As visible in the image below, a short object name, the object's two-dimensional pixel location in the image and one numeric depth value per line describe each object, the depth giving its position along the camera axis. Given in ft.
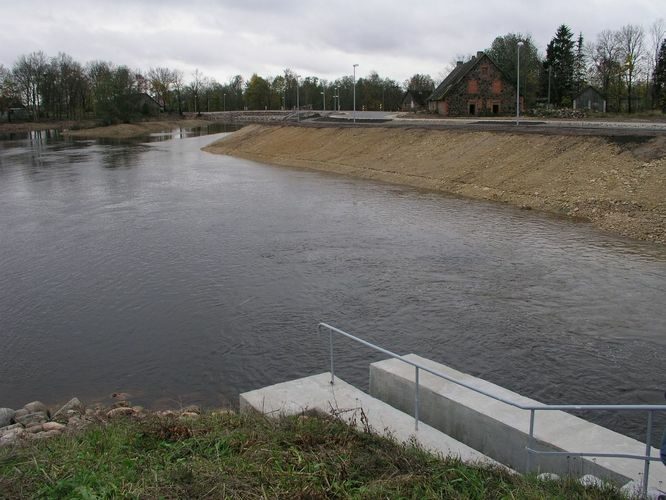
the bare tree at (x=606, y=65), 282.15
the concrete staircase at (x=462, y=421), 23.34
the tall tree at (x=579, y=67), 285.17
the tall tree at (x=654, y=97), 252.83
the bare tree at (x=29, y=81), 422.82
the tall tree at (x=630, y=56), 276.62
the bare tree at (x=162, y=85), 528.22
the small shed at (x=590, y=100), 260.21
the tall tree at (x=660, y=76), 244.42
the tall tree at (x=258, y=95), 538.47
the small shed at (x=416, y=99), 340.39
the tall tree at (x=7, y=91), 412.16
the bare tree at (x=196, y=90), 566.77
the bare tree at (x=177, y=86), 540.68
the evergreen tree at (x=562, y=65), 276.21
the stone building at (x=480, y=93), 250.16
